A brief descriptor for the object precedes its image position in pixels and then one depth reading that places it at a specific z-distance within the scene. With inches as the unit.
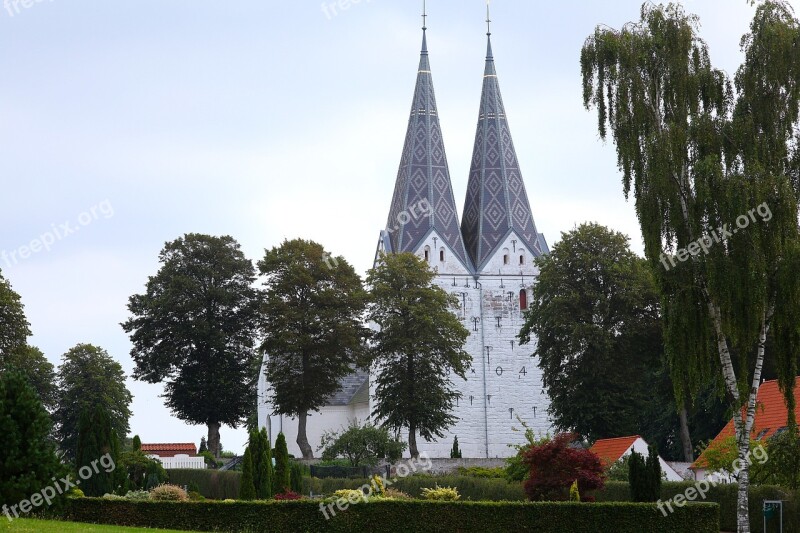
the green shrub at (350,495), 939.3
